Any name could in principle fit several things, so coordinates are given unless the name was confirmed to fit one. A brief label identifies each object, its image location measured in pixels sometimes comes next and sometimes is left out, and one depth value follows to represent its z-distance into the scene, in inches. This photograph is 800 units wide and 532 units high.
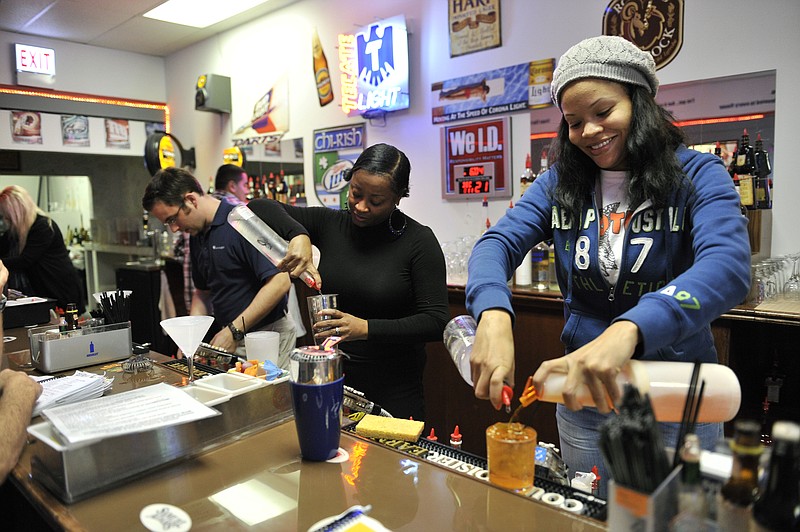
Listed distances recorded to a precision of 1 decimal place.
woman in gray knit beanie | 43.4
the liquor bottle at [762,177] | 110.0
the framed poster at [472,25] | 152.0
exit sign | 234.8
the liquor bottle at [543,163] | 143.1
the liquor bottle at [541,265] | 131.6
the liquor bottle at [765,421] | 94.7
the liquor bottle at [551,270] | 131.3
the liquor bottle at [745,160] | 110.2
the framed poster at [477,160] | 152.2
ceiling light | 211.4
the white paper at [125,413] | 45.4
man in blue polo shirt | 111.3
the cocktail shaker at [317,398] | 48.4
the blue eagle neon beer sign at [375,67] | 169.9
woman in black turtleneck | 83.5
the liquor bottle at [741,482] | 27.5
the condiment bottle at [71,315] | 90.8
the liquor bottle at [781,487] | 26.3
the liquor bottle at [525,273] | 132.4
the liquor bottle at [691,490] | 28.1
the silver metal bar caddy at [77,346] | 80.3
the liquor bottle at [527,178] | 141.3
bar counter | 40.7
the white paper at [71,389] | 60.9
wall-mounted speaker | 237.8
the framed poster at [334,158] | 192.9
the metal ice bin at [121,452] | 44.3
